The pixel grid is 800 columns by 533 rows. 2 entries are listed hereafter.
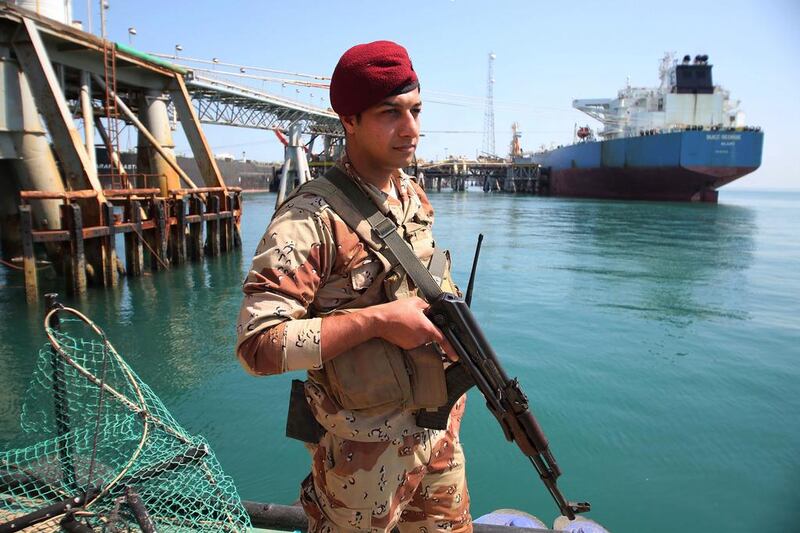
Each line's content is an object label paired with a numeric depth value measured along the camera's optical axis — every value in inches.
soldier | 55.5
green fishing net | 89.1
